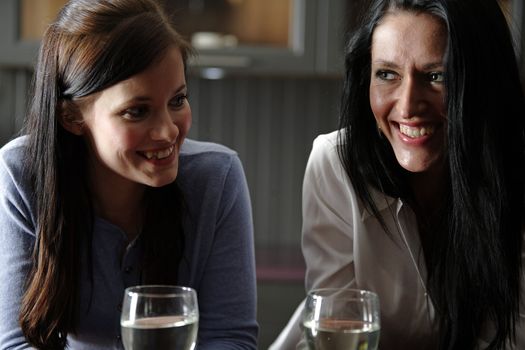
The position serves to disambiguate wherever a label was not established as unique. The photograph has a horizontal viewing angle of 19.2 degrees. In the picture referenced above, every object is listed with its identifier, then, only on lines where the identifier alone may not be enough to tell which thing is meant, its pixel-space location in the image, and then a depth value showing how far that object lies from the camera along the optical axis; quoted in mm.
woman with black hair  1727
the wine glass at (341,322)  1410
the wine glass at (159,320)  1427
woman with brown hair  1682
